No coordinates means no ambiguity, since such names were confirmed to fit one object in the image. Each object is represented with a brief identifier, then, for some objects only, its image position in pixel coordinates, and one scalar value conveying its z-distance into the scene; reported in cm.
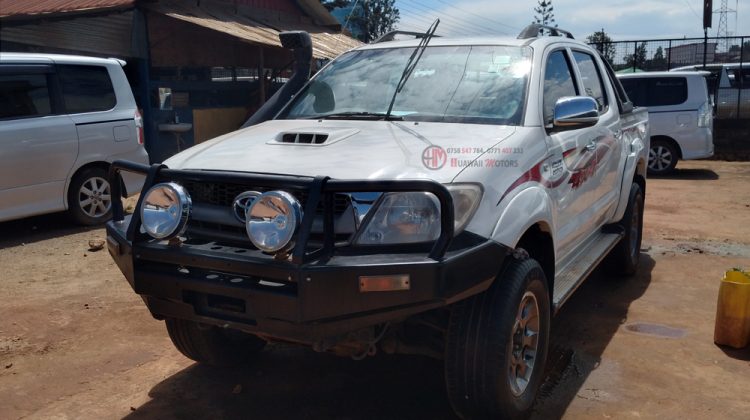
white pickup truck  279
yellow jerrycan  424
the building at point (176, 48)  1152
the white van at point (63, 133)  714
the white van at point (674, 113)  1223
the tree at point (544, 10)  5062
